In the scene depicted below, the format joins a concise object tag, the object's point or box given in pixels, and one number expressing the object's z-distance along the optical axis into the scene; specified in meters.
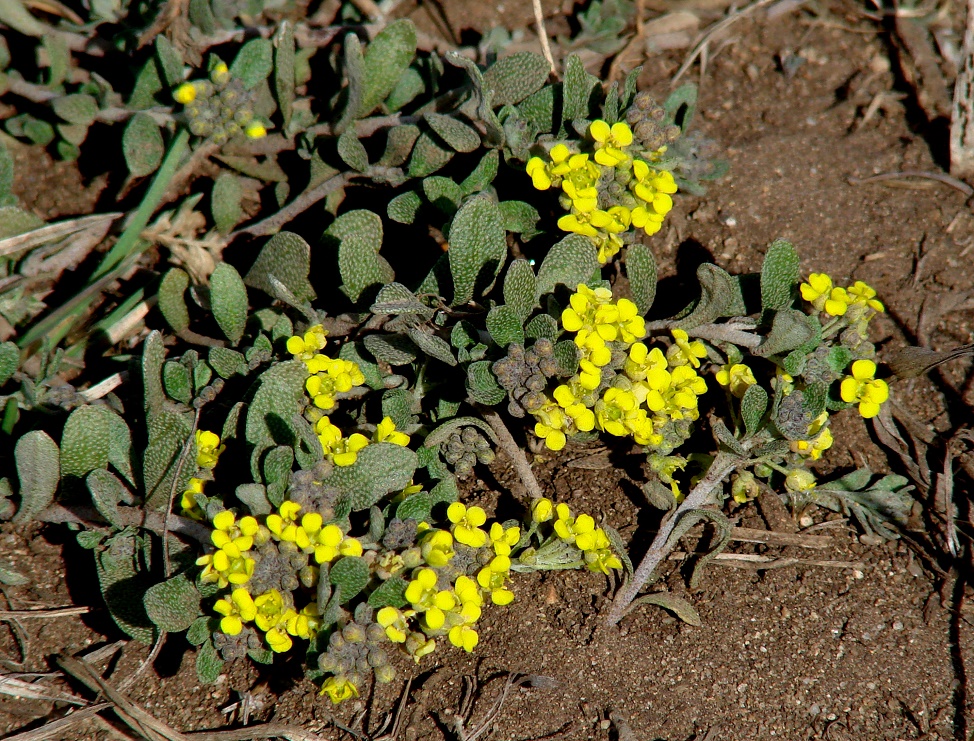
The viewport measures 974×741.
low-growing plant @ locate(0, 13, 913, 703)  1.97
